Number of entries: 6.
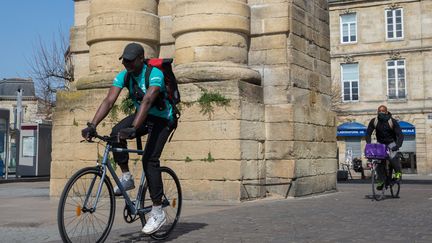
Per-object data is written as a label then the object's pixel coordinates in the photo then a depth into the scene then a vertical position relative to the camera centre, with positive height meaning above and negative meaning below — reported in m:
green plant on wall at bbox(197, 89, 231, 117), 9.16 +0.95
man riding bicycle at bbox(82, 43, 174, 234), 5.08 +0.39
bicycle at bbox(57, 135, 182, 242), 4.54 -0.39
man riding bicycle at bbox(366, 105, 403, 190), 10.43 +0.46
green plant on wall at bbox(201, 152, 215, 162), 9.15 +0.01
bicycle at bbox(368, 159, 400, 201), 10.22 -0.31
